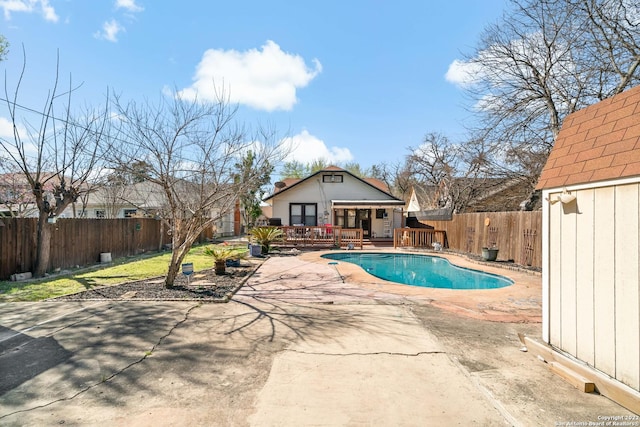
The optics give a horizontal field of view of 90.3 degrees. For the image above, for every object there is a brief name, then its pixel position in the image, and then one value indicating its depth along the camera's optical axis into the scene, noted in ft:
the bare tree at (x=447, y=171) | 74.79
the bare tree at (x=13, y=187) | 46.88
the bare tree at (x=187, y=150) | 25.54
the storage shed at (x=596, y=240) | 9.89
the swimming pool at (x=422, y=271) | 37.13
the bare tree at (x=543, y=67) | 31.63
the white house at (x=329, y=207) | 80.43
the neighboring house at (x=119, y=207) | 58.25
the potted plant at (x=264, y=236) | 53.78
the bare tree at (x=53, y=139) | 31.14
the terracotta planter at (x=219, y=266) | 32.48
